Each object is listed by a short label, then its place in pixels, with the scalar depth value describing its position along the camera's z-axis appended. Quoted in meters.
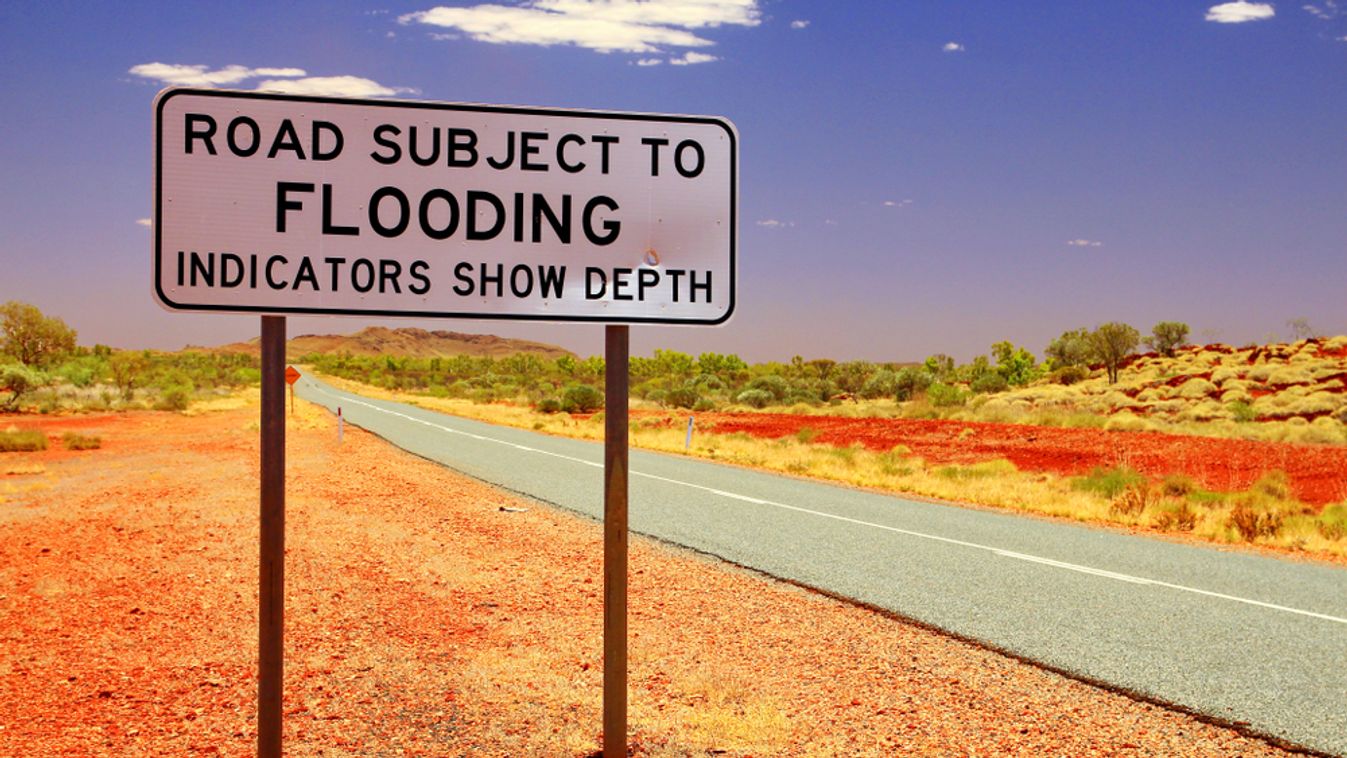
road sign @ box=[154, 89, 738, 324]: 2.99
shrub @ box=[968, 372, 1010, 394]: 59.59
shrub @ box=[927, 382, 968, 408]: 44.38
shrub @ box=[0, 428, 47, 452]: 22.50
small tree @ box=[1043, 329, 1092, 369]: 68.24
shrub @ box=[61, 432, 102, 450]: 23.34
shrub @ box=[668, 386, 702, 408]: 49.72
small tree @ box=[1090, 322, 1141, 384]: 59.06
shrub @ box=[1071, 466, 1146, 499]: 16.55
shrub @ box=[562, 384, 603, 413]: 44.41
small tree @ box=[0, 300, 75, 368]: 56.22
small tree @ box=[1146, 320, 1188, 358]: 65.50
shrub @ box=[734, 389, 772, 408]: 48.62
